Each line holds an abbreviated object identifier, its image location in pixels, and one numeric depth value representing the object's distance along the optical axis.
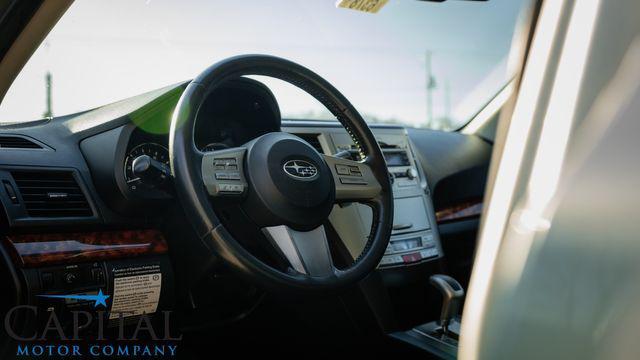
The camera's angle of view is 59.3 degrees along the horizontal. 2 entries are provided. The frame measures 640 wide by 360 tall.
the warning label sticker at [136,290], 1.90
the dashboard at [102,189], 1.76
